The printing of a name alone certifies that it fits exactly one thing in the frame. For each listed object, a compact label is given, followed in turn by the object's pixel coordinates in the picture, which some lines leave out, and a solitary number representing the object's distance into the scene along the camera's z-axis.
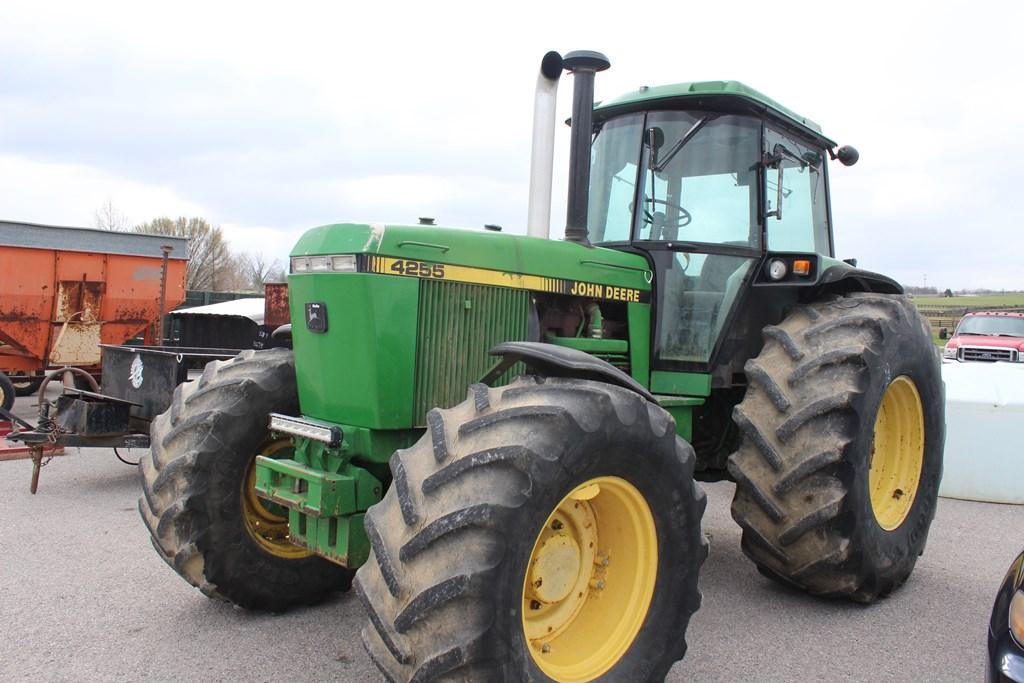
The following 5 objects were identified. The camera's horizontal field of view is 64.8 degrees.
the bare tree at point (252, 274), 44.65
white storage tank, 7.11
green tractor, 2.61
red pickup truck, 14.92
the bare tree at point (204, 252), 38.97
